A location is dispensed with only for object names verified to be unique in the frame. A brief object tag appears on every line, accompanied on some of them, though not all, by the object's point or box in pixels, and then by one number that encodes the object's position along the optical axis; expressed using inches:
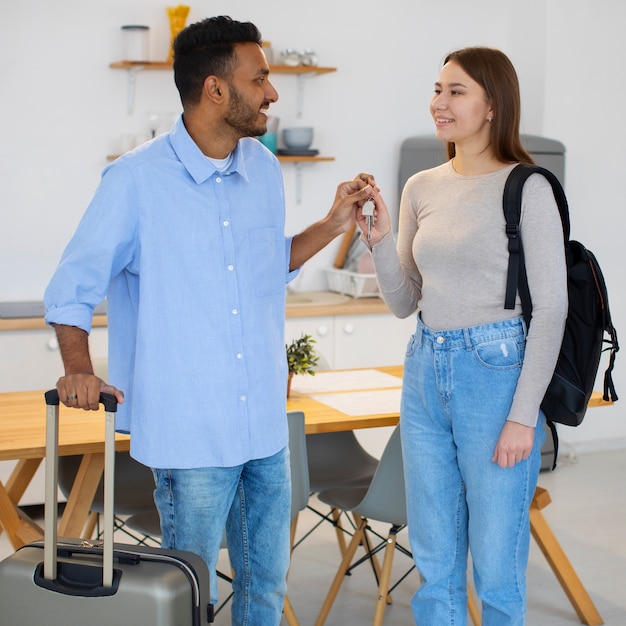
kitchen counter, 161.6
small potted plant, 124.5
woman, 87.0
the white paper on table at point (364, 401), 119.3
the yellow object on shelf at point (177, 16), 178.9
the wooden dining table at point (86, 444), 103.4
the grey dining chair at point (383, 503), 114.9
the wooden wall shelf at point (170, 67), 178.9
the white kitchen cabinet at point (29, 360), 161.9
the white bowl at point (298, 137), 191.3
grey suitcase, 72.2
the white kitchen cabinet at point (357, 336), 180.5
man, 79.6
